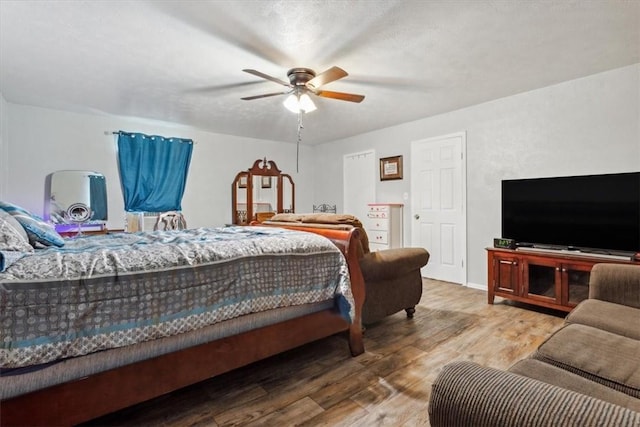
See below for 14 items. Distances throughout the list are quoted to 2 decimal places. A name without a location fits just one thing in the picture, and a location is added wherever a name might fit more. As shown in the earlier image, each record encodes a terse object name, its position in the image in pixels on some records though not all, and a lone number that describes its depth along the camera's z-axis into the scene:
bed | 1.19
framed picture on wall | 4.95
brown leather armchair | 2.50
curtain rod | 4.36
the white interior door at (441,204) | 4.18
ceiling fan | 2.77
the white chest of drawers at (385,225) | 4.82
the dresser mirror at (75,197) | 4.00
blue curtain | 4.47
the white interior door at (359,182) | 5.44
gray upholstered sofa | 0.65
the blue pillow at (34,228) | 1.70
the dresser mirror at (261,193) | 5.62
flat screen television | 2.76
